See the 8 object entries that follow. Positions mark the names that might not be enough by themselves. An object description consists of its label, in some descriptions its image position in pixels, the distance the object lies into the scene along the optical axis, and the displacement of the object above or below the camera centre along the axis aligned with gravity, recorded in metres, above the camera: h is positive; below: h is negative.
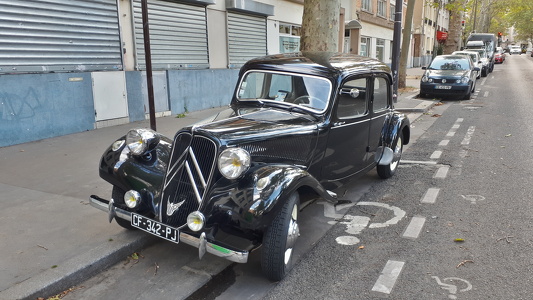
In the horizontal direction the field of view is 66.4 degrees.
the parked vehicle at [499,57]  44.78 +0.10
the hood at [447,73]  14.95 -0.53
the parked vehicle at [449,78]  14.82 -0.71
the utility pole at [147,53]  5.07 +0.10
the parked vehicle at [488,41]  30.90 +1.33
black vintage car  3.04 -0.86
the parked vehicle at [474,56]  20.48 +0.11
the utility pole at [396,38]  12.96 +0.66
